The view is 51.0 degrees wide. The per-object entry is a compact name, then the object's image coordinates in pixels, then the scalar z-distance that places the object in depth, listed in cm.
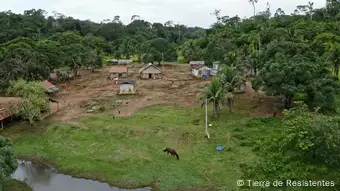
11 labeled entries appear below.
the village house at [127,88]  4744
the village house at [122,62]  7888
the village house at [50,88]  4558
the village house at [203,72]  6031
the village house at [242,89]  4572
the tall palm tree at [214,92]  3219
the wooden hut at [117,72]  6059
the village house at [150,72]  5981
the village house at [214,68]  6006
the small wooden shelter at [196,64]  6576
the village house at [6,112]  3309
